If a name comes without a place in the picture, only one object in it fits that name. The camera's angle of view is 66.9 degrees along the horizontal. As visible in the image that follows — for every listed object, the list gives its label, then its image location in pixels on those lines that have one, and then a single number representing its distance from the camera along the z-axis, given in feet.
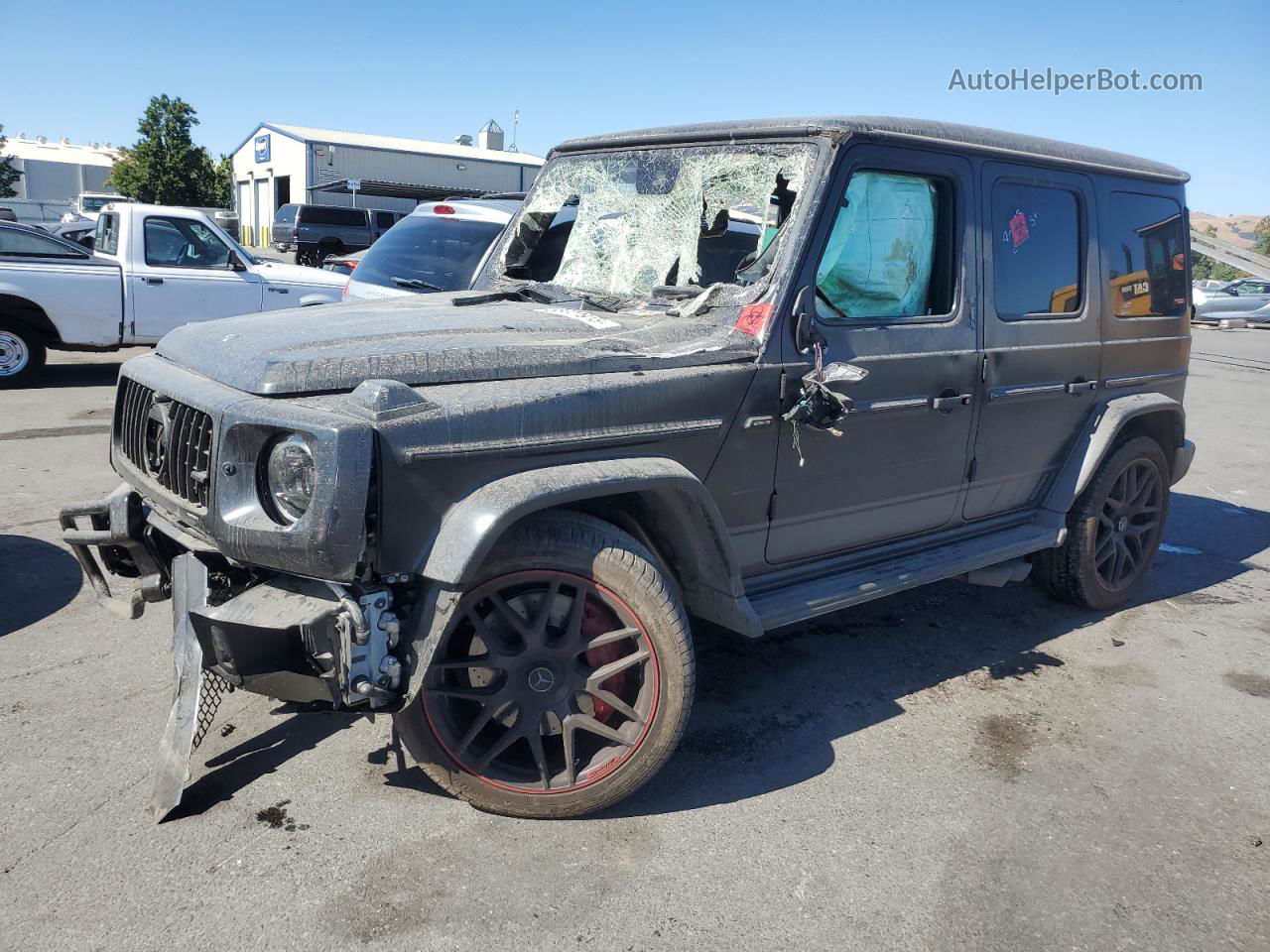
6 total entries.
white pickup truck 30.81
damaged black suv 8.48
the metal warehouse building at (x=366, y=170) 140.77
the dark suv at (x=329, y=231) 96.63
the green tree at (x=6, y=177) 137.39
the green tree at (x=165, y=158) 147.33
